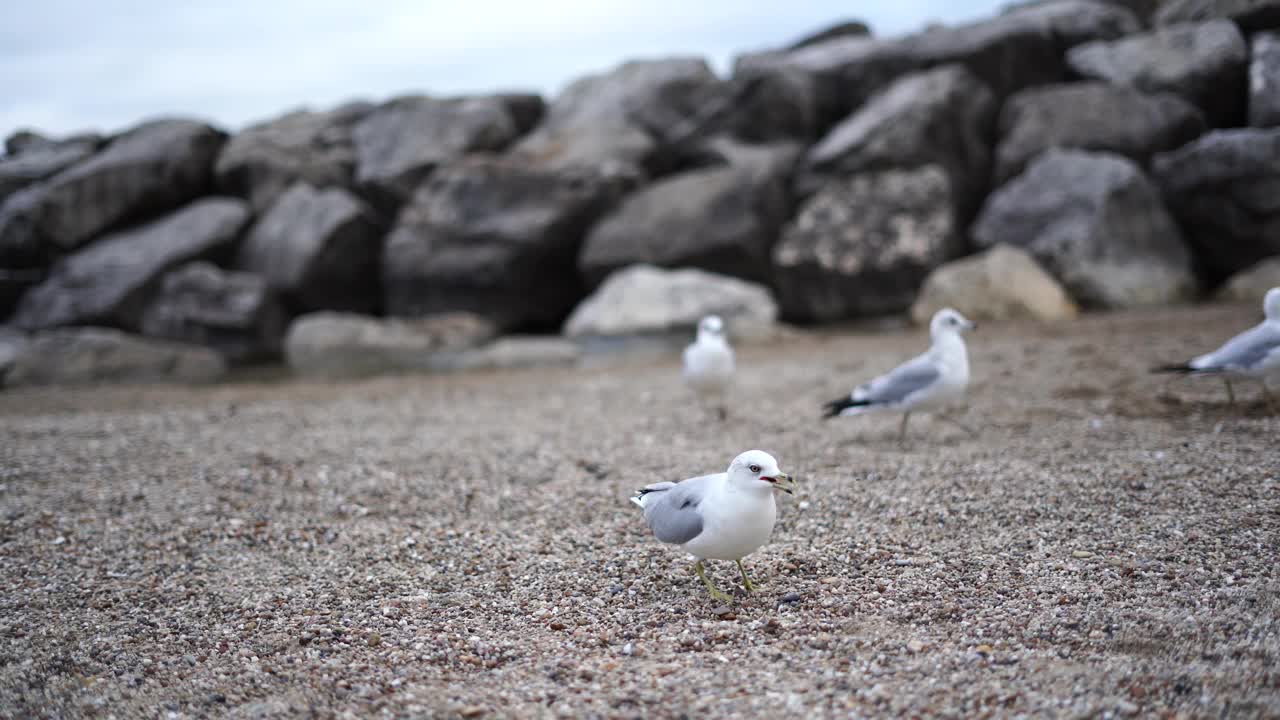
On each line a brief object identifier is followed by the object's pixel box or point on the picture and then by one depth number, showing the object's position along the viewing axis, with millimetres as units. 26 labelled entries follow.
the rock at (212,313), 16656
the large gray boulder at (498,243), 17188
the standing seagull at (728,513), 3664
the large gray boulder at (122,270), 16906
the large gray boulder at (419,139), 19703
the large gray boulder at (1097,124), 14609
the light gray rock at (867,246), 14766
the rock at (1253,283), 11555
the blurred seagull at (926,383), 6176
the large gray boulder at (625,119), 18438
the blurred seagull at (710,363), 7859
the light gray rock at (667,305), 14703
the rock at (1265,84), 13578
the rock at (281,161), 20250
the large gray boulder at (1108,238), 12898
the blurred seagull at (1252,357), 5934
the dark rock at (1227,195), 12781
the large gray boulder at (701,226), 15875
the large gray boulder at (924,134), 15828
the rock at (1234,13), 15086
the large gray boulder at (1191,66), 14906
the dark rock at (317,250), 18078
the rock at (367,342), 14523
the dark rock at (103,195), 17938
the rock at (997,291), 12484
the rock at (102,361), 13266
